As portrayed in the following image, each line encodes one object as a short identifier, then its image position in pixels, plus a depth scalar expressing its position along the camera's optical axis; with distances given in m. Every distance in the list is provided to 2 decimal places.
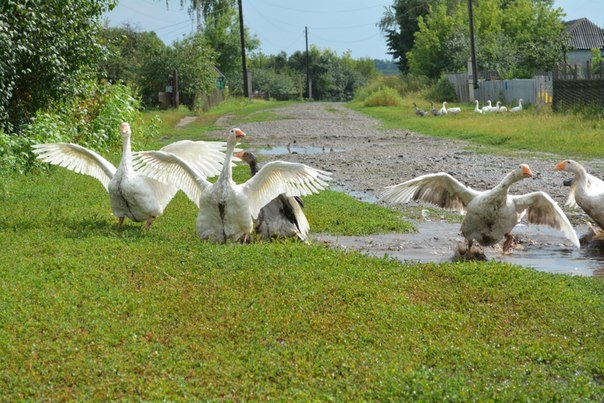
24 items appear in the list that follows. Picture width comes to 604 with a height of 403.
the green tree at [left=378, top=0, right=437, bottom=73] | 74.94
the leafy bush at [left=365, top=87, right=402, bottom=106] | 50.06
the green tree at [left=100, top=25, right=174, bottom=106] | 45.38
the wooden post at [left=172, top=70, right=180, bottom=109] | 43.22
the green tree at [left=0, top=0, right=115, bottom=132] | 14.06
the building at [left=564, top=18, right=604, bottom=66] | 62.47
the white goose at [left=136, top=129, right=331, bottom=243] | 9.32
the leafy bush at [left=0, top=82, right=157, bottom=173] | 14.38
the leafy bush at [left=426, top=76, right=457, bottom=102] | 49.75
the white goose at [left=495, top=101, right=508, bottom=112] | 34.90
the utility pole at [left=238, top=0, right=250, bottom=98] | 57.28
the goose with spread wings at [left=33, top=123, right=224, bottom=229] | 9.91
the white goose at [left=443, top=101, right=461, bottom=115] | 37.98
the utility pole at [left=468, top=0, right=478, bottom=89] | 44.03
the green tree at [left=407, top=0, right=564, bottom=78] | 45.66
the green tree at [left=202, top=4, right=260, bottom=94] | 75.00
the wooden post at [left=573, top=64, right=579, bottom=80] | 27.17
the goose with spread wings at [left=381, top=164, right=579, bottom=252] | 9.46
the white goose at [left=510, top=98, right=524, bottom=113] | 33.22
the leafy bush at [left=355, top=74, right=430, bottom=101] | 56.72
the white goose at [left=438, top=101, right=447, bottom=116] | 38.09
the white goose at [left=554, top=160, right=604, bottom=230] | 10.12
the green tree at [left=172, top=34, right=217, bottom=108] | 45.19
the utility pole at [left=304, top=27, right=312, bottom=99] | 85.41
